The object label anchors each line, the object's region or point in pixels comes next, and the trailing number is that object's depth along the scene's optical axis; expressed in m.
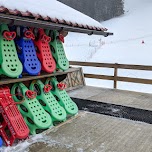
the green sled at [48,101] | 4.40
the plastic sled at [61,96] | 4.77
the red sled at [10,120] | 3.65
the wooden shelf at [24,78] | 3.69
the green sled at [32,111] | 4.00
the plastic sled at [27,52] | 4.11
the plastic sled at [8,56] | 3.73
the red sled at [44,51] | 4.43
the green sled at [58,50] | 4.79
